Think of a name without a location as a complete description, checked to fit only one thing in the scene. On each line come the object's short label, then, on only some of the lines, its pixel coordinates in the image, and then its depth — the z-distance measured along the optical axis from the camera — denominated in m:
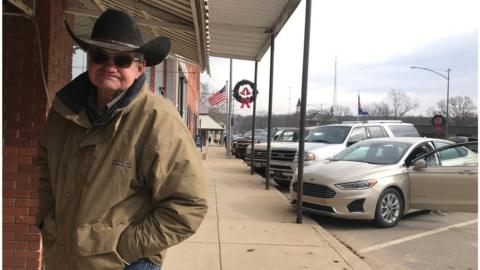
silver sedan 7.73
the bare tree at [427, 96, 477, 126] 76.26
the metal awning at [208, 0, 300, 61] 7.95
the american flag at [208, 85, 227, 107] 30.41
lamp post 44.65
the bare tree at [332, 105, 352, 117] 73.30
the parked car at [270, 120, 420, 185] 12.38
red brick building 3.98
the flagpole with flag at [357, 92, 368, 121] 43.59
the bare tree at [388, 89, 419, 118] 83.12
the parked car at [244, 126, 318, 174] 15.48
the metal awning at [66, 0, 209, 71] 4.77
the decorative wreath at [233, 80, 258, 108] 20.53
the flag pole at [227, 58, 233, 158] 25.85
